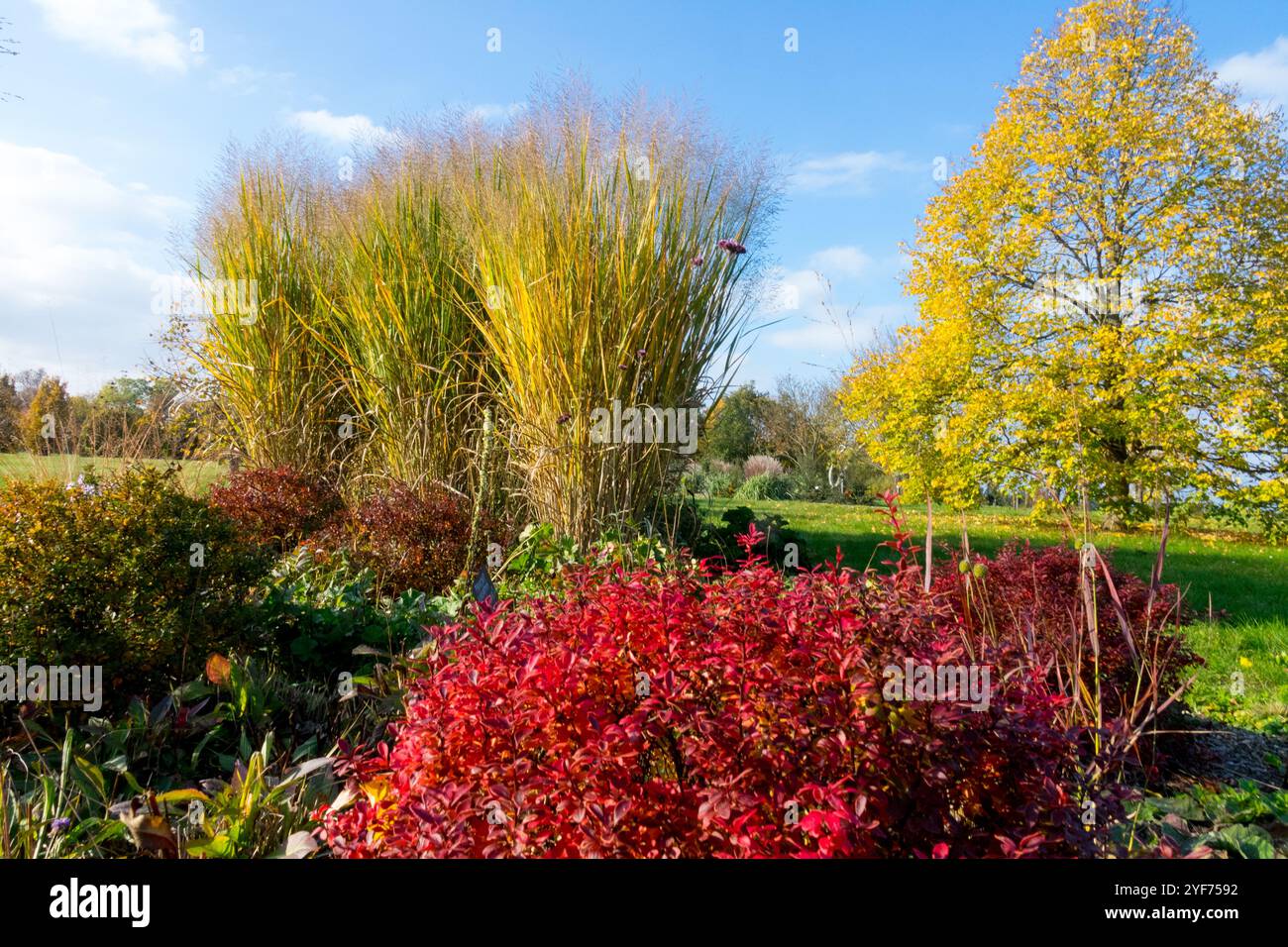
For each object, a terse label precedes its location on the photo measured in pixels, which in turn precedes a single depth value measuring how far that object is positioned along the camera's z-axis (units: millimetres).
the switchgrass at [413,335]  5473
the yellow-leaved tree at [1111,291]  10461
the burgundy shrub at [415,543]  4465
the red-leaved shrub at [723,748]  1441
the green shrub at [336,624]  3414
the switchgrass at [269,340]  6418
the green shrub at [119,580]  2838
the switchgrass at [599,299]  4508
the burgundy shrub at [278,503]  5289
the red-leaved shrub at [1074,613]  2961
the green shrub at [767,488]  15961
